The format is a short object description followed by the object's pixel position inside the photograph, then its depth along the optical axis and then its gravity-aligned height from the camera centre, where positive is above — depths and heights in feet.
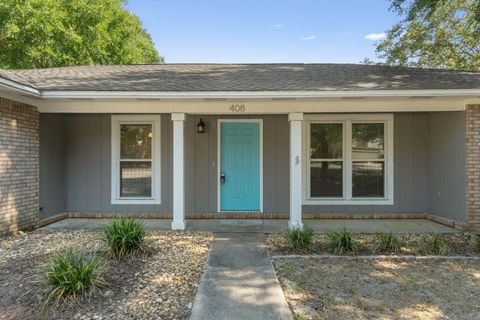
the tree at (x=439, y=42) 51.31 +19.54
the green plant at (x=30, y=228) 21.07 -4.18
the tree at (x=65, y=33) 42.93 +18.38
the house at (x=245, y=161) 25.11 +0.02
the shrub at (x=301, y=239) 16.92 -3.86
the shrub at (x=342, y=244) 16.48 -4.02
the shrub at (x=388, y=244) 16.63 -4.05
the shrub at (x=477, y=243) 16.77 -4.04
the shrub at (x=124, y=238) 15.12 -3.46
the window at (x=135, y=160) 25.38 +0.11
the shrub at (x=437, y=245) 16.59 -4.17
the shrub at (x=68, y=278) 11.12 -3.94
